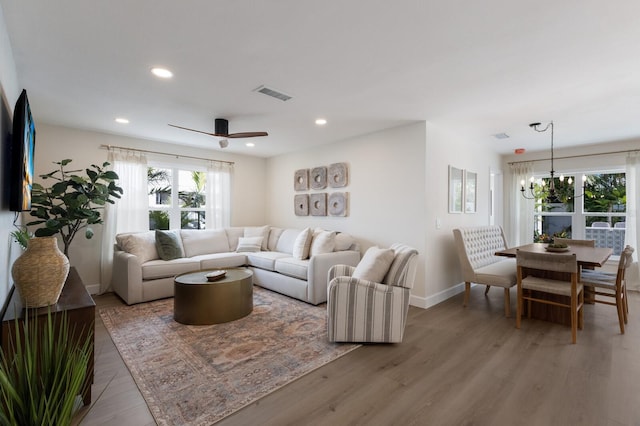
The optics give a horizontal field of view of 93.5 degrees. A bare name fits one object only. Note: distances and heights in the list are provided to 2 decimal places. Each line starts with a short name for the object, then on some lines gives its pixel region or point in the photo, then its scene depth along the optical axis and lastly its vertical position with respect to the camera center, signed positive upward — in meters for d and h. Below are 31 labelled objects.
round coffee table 3.21 -0.95
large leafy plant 3.56 +0.15
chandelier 3.99 +0.43
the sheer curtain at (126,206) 4.54 +0.11
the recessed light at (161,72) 2.56 +1.22
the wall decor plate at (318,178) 5.26 +0.62
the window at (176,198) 5.23 +0.27
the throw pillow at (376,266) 2.81 -0.51
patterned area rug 1.96 -1.21
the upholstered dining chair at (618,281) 3.09 -0.77
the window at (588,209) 5.09 +0.04
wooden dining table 3.08 -0.73
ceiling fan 3.84 +1.09
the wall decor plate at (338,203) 4.89 +0.15
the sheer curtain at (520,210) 5.76 +0.03
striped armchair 2.70 -0.86
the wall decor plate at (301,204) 5.61 +0.16
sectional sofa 3.96 -0.69
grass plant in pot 0.91 -0.57
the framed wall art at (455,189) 4.39 +0.35
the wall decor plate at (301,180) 5.62 +0.62
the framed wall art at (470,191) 4.78 +0.35
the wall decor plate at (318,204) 5.27 +0.15
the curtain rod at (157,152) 4.61 +1.02
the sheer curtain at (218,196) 5.72 +0.33
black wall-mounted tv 2.00 +0.39
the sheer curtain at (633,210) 4.66 +0.02
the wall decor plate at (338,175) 4.89 +0.62
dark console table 1.70 -0.62
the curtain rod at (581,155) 4.82 +0.97
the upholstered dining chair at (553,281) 2.86 -0.74
